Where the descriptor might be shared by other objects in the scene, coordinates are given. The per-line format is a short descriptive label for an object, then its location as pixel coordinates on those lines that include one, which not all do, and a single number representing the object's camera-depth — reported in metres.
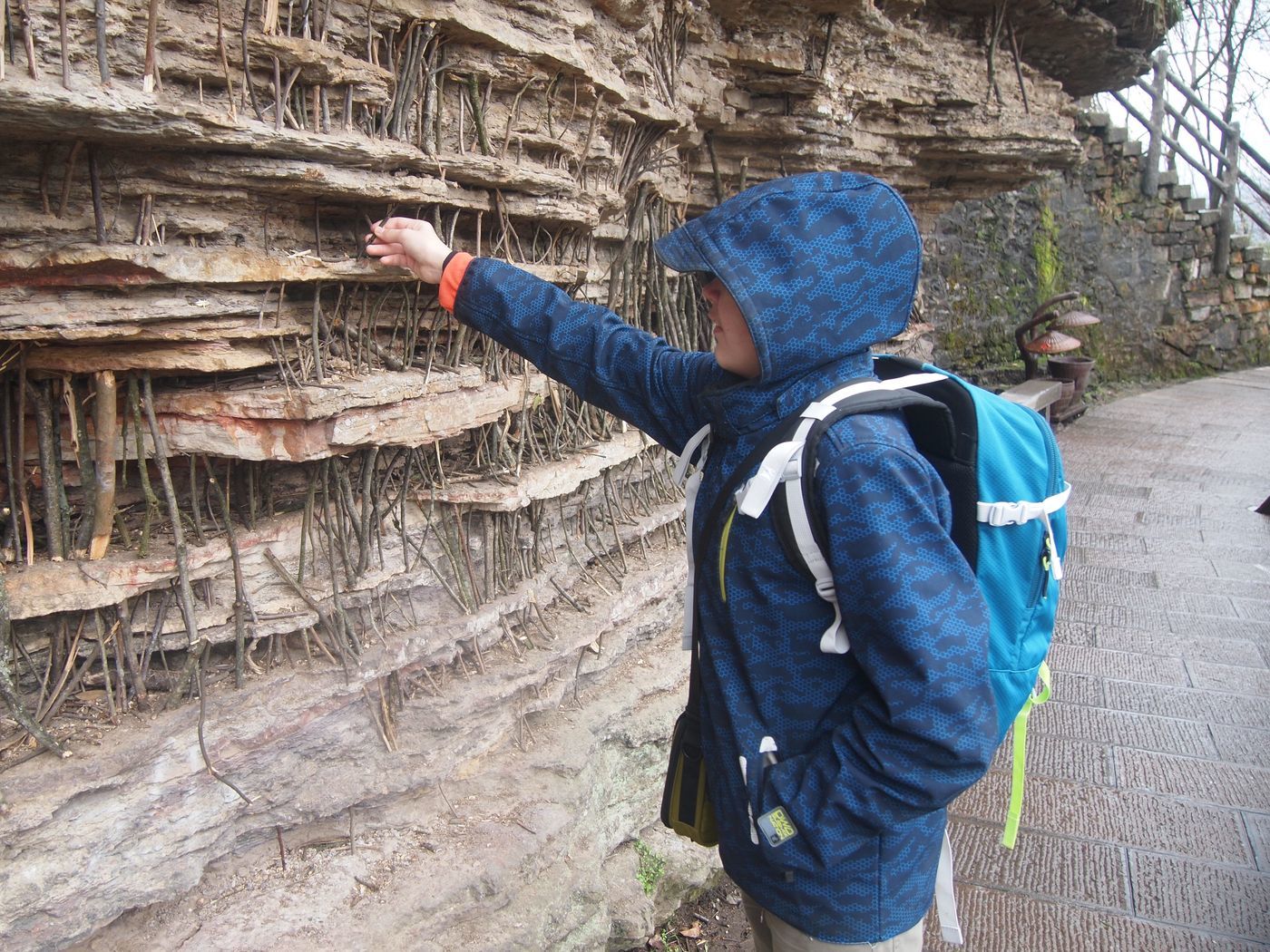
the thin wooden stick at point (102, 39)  1.78
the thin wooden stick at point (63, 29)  1.71
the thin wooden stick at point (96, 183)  1.91
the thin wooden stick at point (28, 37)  1.67
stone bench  8.47
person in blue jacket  1.44
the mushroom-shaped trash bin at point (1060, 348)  9.36
